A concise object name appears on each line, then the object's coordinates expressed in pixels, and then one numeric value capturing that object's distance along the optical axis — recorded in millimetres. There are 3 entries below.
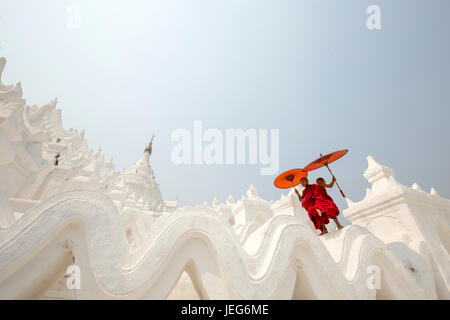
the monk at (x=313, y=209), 4148
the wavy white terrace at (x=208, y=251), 2193
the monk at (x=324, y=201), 4008
